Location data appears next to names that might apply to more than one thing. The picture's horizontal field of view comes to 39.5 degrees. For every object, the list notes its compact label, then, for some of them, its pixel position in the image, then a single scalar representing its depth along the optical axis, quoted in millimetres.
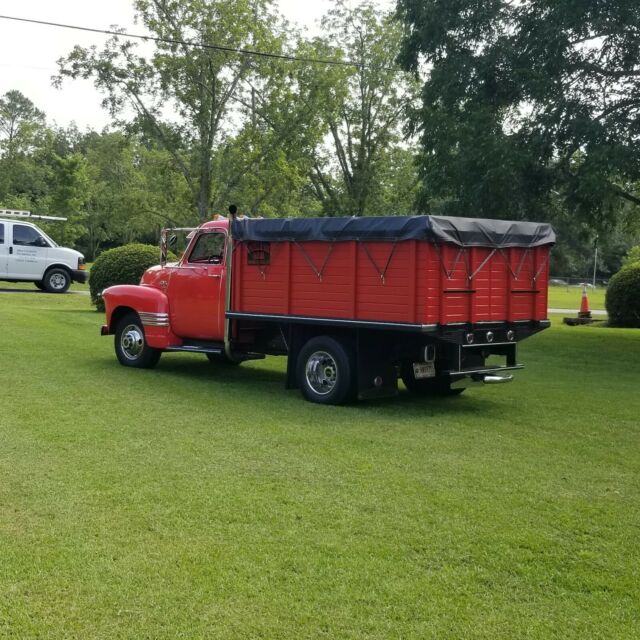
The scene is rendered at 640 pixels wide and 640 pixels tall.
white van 27188
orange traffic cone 28094
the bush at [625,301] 25969
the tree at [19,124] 68750
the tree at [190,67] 30641
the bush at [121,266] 21891
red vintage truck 9609
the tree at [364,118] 45344
